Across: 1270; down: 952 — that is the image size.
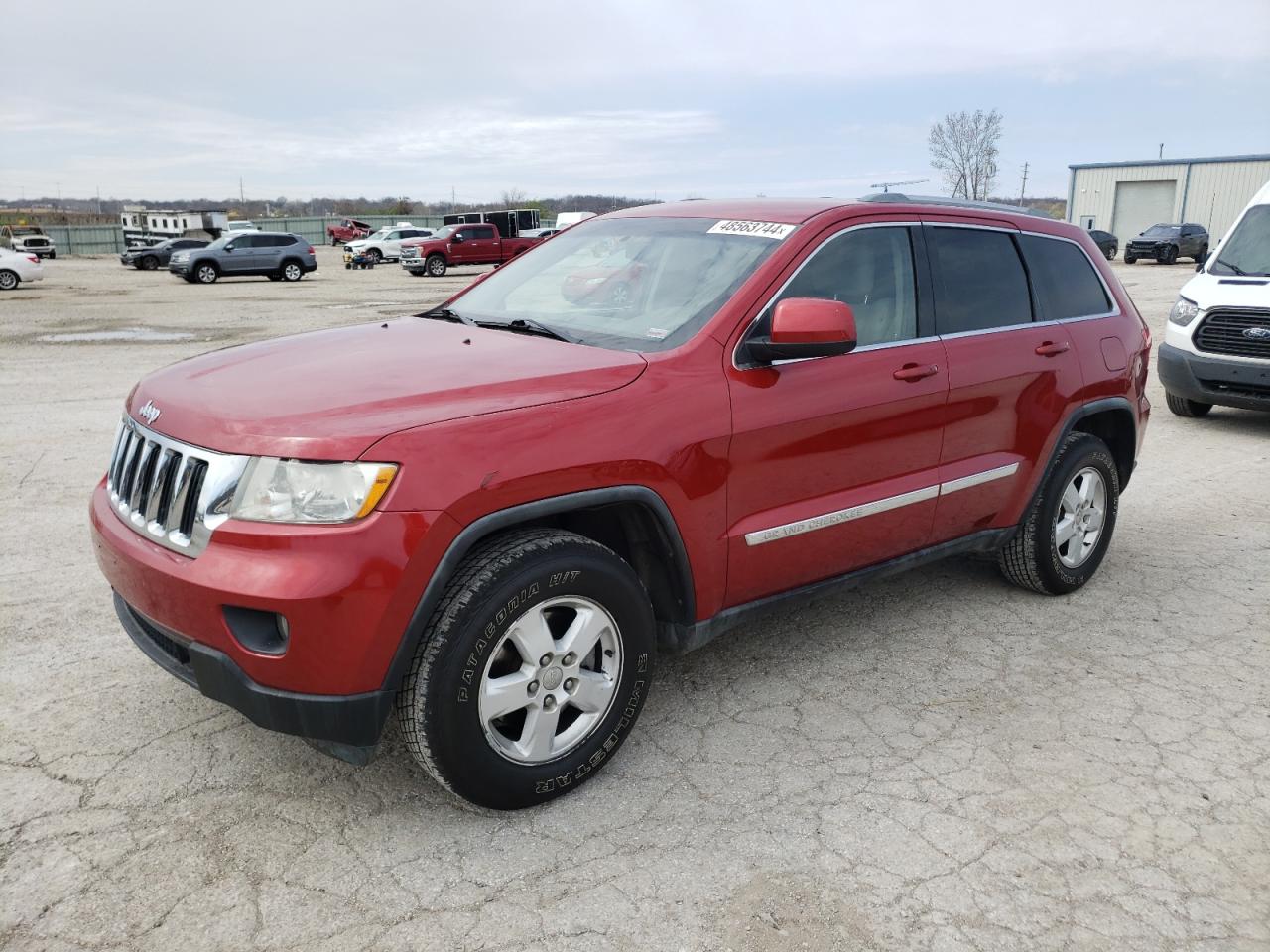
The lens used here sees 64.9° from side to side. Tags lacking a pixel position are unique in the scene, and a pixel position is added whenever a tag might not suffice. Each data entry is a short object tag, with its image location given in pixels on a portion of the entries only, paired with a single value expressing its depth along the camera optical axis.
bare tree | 66.38
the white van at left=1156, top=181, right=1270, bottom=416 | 8.19
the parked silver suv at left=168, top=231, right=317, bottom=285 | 29.28
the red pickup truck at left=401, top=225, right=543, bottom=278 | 33.53
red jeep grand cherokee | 2.62
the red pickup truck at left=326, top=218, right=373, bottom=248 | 60.78
